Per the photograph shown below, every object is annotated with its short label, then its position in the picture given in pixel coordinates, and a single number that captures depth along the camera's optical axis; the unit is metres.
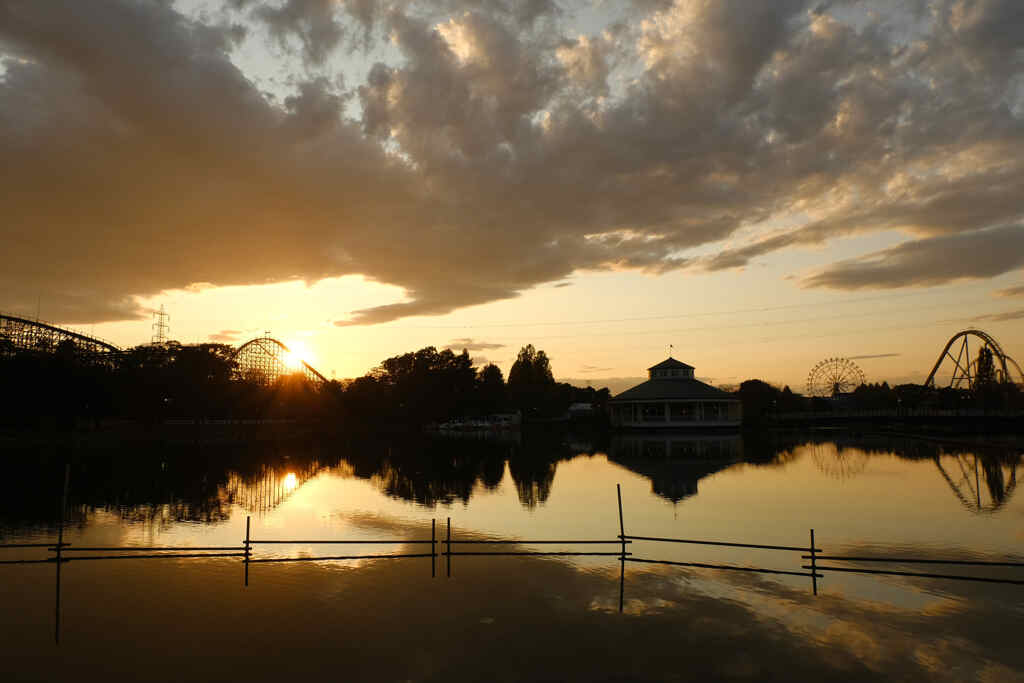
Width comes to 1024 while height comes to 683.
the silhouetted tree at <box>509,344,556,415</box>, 157.50
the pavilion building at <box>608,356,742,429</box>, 94.38
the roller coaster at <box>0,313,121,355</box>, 94.43
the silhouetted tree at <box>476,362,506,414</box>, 145.00
